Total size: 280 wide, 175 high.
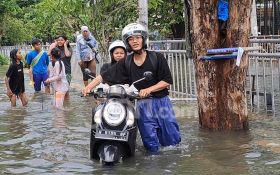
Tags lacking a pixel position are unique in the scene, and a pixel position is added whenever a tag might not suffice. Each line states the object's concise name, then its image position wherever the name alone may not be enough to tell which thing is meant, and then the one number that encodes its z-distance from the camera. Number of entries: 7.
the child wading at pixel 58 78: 10.81
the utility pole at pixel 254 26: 22.83
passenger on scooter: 7.29
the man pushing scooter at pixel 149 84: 6.49
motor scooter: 5.94
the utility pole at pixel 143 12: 11.25
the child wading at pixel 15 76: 11.60
